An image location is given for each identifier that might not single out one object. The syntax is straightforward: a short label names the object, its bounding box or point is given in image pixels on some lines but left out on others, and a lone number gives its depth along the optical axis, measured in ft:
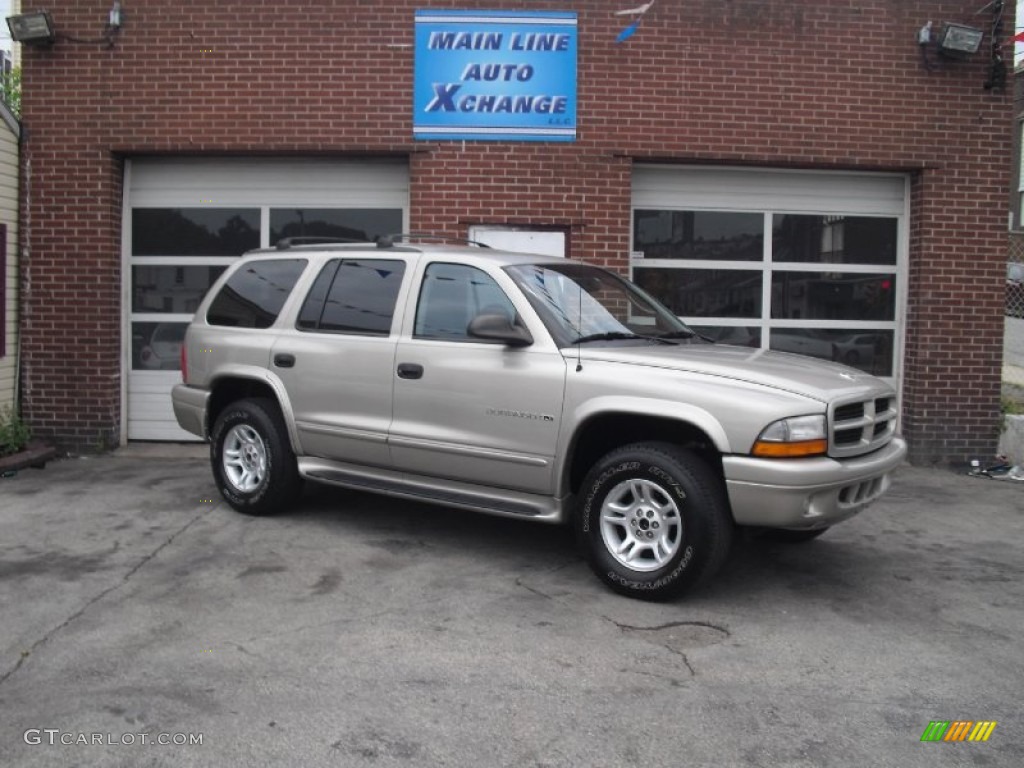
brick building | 30.96
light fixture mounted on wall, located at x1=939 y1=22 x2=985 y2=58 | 30.60
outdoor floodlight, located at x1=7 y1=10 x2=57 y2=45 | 30.22
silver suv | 15.97
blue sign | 30.81
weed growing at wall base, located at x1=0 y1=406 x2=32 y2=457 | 29.17
